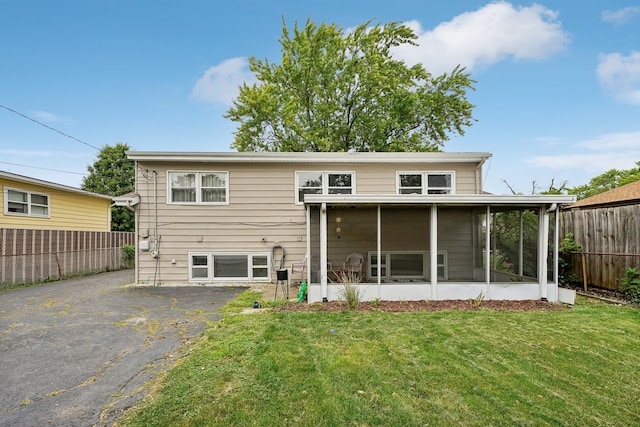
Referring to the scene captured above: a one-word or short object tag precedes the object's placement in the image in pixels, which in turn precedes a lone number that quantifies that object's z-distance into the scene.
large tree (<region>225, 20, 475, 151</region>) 17.12
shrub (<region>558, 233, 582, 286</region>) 8.25
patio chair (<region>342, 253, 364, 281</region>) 7.43
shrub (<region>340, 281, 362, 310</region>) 6.27
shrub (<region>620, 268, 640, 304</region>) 6.48
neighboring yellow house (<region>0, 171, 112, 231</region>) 10.97
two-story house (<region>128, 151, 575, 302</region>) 9.16
